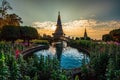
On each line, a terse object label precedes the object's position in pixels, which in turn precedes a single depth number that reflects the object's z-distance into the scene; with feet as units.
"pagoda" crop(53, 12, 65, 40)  112.92
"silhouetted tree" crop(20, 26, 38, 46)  54.37
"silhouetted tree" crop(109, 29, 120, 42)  52.95
